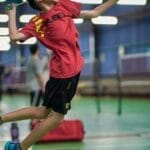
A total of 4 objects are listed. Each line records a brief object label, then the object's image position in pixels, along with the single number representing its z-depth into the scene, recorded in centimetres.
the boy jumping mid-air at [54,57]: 703
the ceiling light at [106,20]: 2839
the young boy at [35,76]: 1327
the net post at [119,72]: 2001
